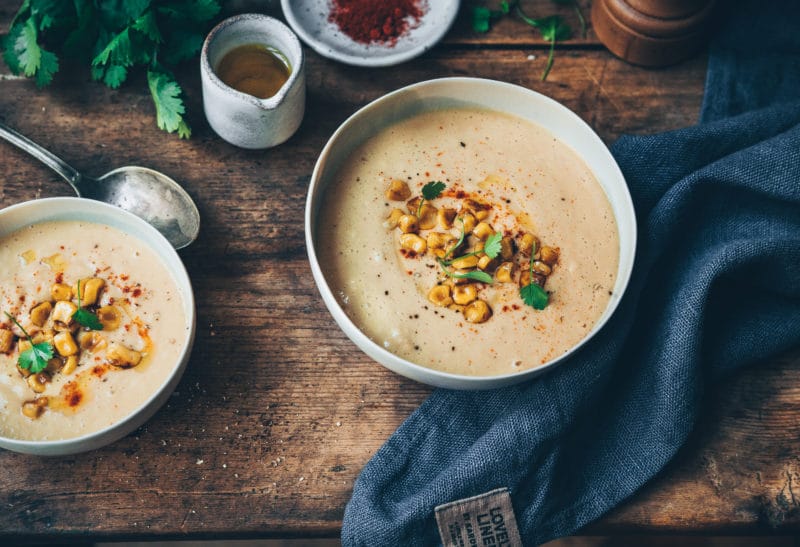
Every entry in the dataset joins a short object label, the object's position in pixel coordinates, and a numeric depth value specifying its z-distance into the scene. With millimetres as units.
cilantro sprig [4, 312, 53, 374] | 573
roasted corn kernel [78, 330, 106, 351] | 584
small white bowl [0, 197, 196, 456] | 565
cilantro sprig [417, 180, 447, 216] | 602
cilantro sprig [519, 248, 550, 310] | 588
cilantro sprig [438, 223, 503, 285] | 591
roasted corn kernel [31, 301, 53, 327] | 586
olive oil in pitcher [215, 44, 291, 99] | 635
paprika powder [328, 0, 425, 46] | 673
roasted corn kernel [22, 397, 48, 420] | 570
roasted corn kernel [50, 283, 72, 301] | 589
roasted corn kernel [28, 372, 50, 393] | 575
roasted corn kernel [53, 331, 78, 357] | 578
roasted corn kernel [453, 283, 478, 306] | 591
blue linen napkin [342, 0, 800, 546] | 596
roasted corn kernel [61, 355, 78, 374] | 578
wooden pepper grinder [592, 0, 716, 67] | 647
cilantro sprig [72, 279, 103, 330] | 578
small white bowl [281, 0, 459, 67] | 659
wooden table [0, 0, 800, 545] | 598
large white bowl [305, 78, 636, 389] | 586
